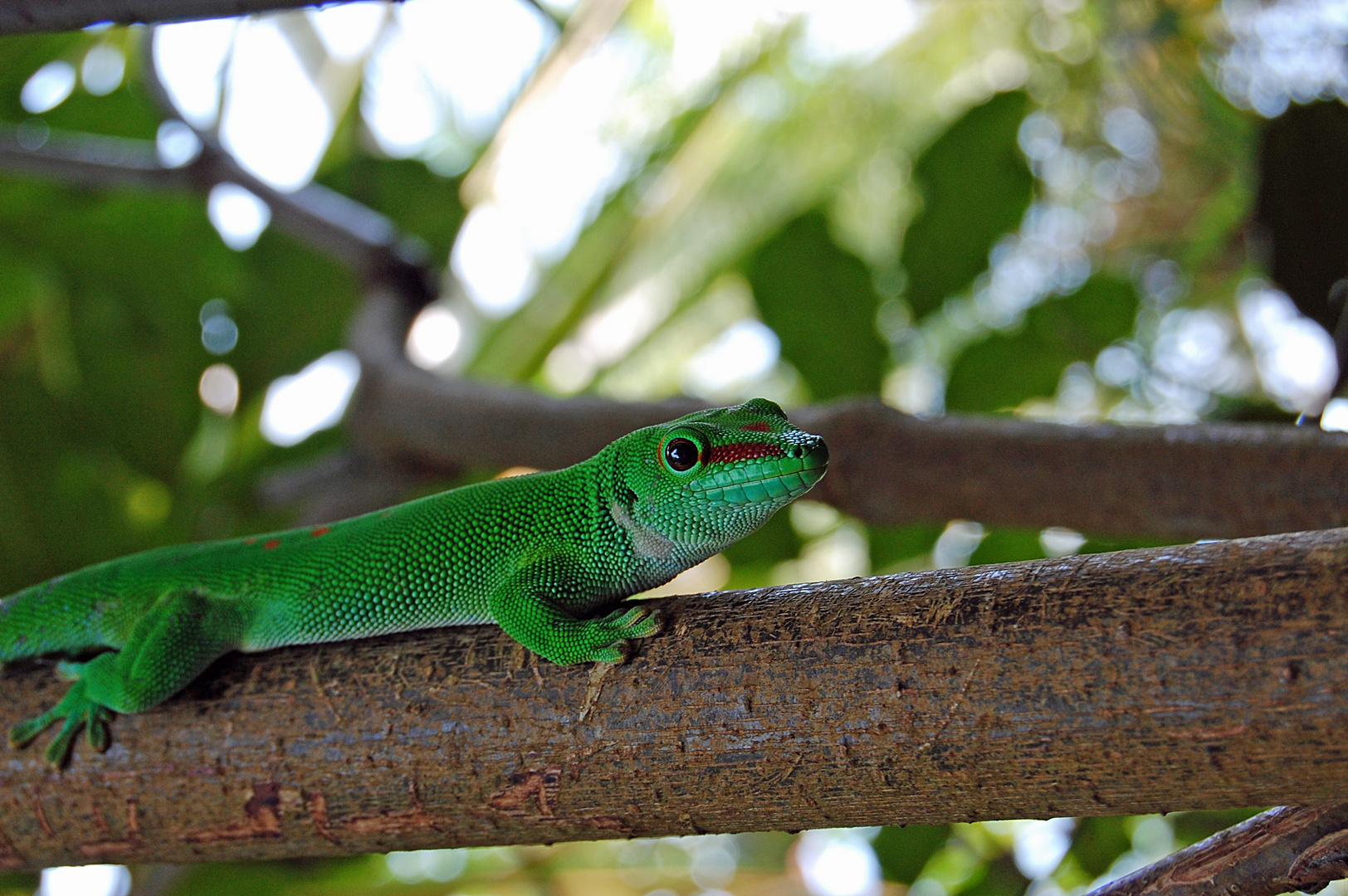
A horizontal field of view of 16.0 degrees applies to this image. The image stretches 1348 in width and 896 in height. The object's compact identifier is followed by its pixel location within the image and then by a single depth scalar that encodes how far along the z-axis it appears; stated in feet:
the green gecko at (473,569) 2.49
